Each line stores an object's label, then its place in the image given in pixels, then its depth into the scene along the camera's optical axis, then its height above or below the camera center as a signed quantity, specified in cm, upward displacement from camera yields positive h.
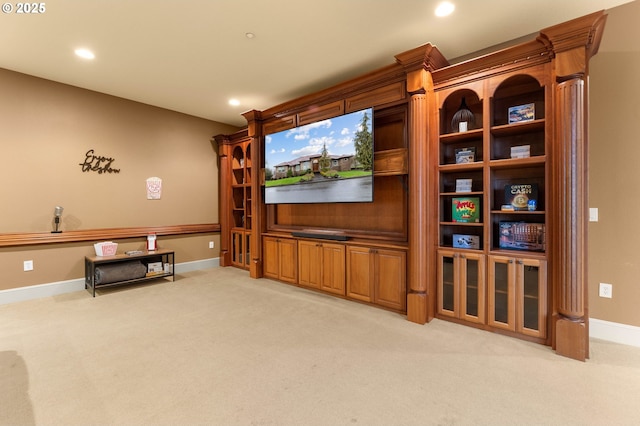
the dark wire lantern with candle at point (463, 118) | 301 +96
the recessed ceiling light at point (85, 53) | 311 +174
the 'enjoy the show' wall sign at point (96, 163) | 420 +72
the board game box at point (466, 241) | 288 -33
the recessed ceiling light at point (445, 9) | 241 +172
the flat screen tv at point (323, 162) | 343 +65
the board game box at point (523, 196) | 261 +11
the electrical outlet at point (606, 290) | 256 -74
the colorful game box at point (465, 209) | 288 +0
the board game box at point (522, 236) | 260 -25
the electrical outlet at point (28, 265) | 372 -69
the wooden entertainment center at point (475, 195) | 227 +13
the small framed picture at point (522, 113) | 261 +88
